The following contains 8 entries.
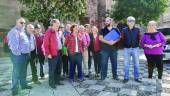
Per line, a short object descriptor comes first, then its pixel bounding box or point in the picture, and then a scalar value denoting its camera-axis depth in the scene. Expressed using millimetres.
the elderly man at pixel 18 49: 3080
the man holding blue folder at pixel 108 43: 3766
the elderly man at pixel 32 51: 3422
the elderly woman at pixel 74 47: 3810
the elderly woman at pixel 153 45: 3837
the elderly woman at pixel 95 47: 3999
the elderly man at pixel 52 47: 3356
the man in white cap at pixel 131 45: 3674
